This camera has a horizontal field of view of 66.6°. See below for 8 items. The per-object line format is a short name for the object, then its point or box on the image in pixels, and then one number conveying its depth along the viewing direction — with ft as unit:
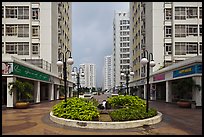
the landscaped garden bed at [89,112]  24.51
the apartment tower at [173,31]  76.21
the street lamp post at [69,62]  30.27
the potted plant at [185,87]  45.79
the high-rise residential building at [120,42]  220.72
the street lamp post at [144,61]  27.26
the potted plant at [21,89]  43.53
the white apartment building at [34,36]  76.85
